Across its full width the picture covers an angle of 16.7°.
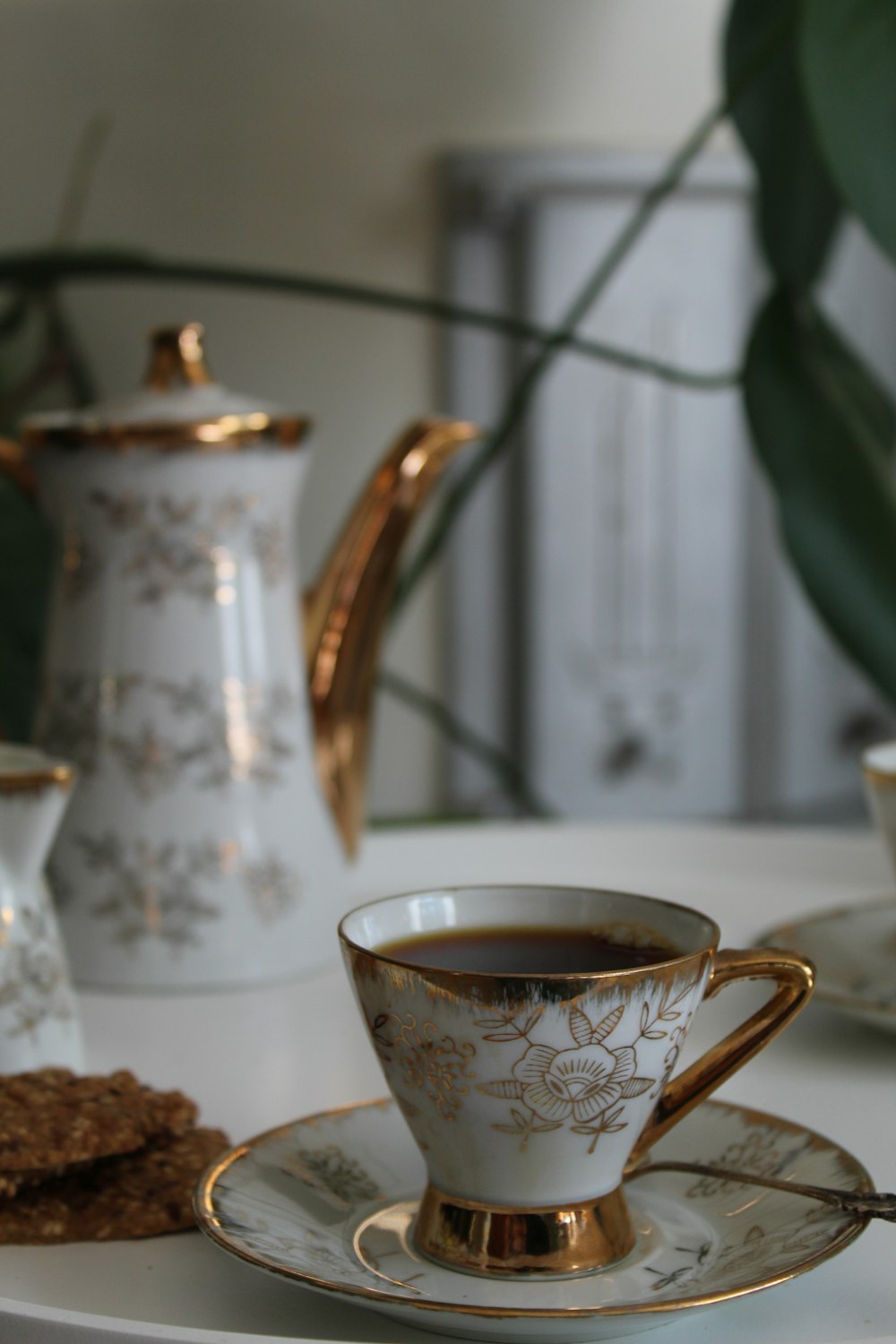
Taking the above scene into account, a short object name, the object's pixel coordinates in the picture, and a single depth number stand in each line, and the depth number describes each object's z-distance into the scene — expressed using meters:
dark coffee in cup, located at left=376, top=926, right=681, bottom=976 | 0.69
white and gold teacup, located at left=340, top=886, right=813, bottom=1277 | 0.66
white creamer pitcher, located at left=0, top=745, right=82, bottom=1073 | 0.77
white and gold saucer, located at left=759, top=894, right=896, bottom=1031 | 0.81
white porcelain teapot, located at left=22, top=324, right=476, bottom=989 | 0.89
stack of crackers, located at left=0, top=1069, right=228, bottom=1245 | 0.70
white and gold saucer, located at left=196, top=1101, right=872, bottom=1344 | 0.64
